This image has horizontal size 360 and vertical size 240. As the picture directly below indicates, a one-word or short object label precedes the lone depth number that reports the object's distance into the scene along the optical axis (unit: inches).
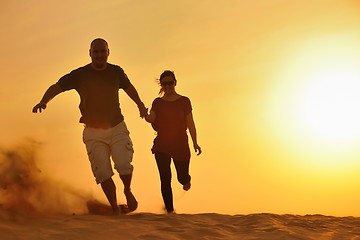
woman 319.0
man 276.4
